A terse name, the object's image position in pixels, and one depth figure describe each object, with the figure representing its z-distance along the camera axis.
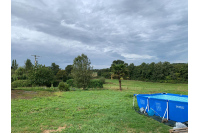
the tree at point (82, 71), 22.00
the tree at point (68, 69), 61.48
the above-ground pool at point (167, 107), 5.22
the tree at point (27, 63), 46.67
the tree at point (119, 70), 20.84
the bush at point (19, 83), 29.32
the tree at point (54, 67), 58.45
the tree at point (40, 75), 23.75
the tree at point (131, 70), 59.40
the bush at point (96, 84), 25.63
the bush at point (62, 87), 20.94
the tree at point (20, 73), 39.47
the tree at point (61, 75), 49.00
